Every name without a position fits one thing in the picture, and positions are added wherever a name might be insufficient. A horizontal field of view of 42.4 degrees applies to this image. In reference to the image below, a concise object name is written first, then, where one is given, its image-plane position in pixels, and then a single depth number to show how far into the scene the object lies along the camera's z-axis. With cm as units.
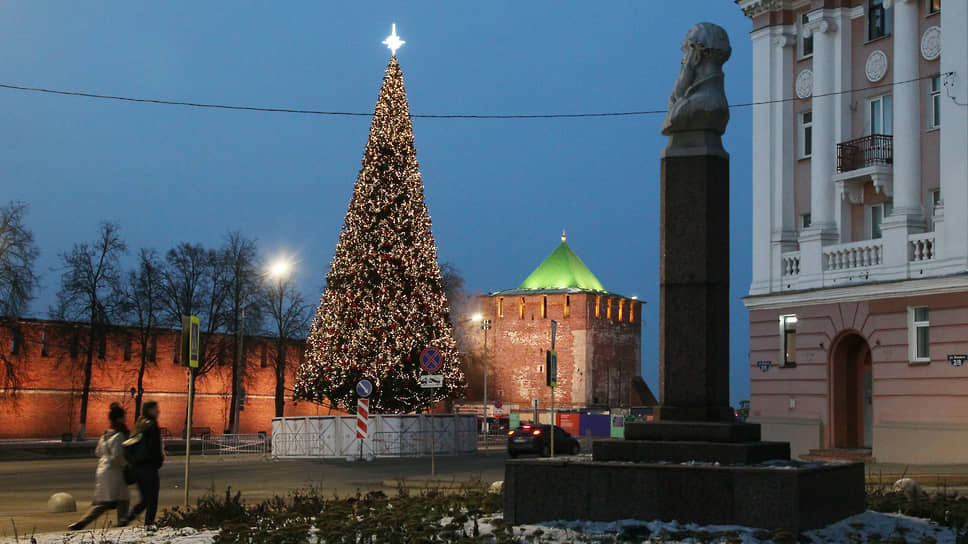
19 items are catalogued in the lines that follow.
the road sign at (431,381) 2958
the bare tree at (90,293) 5950
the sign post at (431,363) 2966
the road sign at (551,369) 3047
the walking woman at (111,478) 1524
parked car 4238
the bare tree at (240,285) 6500
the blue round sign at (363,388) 3497
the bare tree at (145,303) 6259
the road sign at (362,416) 3453
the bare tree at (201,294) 6500
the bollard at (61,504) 1847
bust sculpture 1393
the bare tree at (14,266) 5225
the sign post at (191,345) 1920
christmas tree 4012
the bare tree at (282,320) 6788
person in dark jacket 1566
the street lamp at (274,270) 4731
